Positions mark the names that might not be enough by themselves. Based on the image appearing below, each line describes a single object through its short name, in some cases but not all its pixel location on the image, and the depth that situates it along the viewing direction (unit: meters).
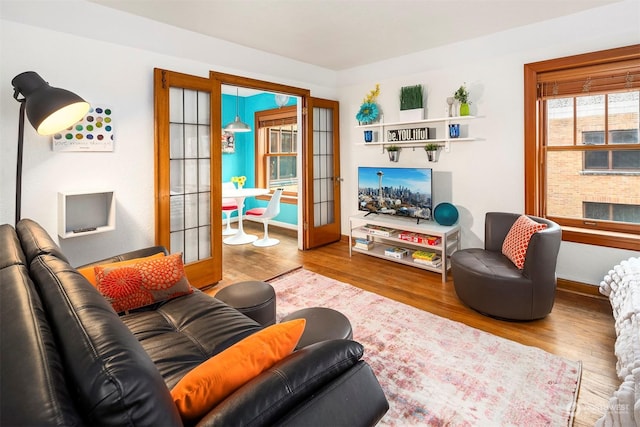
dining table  5.25
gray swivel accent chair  2.62
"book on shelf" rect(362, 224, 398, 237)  4.30
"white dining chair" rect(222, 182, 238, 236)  5.94
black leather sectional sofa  0.65
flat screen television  4.02
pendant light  5.62
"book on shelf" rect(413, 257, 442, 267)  3.88
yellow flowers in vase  6.36
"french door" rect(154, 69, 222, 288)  3.17
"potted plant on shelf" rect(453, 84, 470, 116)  3.77
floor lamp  2.08
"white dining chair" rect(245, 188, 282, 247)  5.30
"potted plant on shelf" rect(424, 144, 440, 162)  4.09
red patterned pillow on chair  2.77
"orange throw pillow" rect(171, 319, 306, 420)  0.94
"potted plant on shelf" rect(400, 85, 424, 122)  4.15
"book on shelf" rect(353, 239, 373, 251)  4.54
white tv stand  3.77
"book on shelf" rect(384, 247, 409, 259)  4.22
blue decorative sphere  3.89
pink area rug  1.77
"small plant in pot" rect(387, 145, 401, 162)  4.48
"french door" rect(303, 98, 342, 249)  4.82
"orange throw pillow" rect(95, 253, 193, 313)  1.97
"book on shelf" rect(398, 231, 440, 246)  3.86
